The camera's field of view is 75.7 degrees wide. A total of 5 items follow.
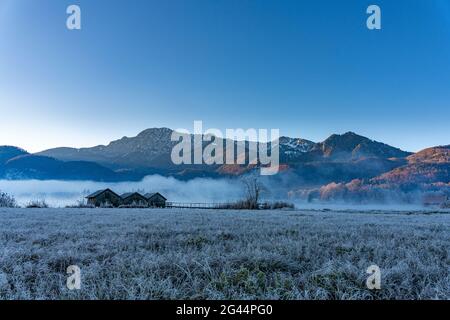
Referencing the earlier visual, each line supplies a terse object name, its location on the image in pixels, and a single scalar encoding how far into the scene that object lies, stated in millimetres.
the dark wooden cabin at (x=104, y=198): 68812
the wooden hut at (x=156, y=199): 77519
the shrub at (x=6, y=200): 57344
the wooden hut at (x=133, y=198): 73812
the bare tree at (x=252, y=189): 66756
